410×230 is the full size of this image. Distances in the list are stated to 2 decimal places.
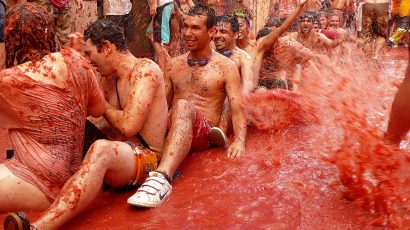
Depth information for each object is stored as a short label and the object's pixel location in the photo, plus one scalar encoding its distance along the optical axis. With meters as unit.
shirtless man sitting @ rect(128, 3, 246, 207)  5.18
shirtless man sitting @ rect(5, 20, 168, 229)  4.00
